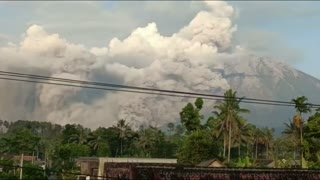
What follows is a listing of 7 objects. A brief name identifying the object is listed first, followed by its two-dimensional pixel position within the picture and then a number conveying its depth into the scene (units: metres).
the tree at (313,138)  62.59
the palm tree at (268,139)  119.94
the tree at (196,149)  73.06
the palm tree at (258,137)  118.61
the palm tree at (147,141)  111.06
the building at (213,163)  63.61
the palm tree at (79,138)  114.86
